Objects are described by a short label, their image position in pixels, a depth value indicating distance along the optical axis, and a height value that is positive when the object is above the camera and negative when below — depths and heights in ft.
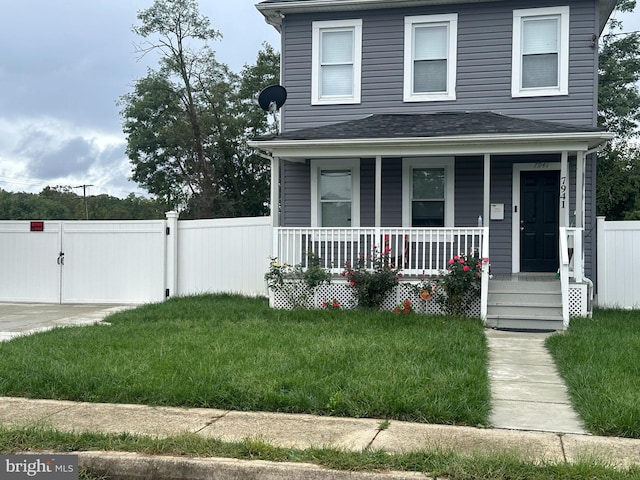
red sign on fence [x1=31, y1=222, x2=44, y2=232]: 46.37 +0.81
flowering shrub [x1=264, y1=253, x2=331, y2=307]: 38.04 -2.49
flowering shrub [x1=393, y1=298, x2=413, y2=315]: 35.38 -3.88
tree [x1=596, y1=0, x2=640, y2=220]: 67.41 +14.81
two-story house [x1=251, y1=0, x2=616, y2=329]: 37.63 +6.41
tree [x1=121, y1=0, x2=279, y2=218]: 89.86 +16.58
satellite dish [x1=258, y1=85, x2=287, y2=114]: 44.04 +9.87
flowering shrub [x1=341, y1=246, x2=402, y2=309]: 36.32 -2.15
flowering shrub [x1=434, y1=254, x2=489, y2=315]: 34.63 -2.42
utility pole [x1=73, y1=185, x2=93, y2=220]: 182.57 +13.95
